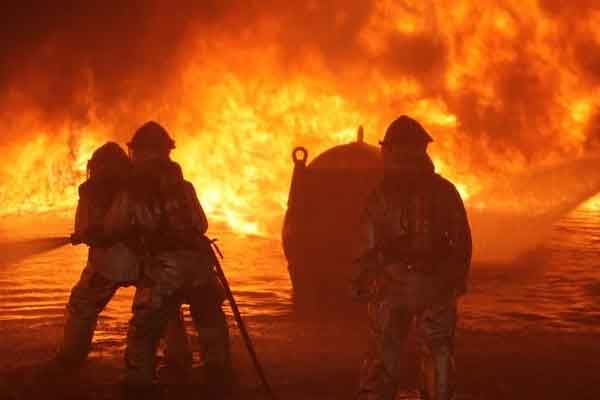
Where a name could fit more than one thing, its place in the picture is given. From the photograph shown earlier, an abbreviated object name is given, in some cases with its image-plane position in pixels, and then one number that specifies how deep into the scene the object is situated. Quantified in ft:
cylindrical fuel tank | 54.03
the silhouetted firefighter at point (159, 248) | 32.73
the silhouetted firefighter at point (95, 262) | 36.35
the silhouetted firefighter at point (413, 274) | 29.22
